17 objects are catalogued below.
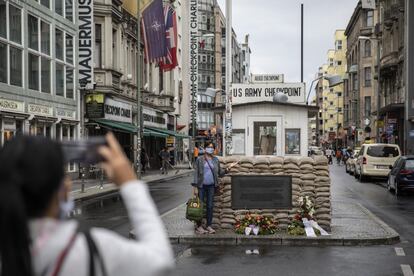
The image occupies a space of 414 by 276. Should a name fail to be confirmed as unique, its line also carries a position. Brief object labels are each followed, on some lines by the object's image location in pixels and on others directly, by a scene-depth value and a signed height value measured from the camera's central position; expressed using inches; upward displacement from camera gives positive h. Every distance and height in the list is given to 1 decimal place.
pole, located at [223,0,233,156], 651.5 +42.7
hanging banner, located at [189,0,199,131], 2352.4 +303.6
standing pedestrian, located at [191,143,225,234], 470.9 -34.2
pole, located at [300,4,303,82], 1076.4 +155.9
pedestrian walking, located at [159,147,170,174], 1596.2 -66.4
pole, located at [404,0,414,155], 1593.3 +181.1
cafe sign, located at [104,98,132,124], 1398.9 +51.0
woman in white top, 75.6 -12.3
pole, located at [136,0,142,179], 1241.4 +20.2
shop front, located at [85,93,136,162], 1317.7 +36.1
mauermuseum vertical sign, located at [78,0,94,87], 1273.4 +186.4
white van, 1232.8 -50.5
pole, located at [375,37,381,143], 1823.3 +86.2
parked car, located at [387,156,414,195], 895.1 -59.3
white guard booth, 621.6 +5.5
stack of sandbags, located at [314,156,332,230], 488.7 -47.3
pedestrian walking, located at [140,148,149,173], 1596.2 -67.7
